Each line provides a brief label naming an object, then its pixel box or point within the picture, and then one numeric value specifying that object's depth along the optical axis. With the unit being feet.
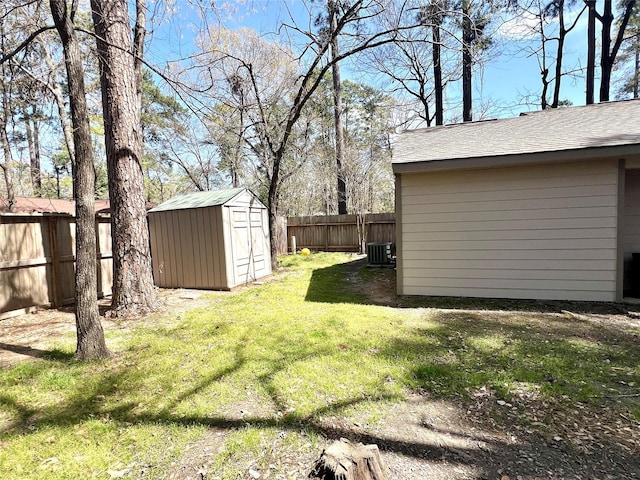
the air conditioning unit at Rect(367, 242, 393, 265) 30.66
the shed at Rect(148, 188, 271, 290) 22.12
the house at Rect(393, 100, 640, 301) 15.58
